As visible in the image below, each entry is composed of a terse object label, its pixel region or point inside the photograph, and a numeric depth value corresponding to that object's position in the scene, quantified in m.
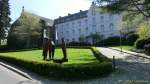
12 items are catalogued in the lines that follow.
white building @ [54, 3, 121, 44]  27.25
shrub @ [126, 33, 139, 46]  19.53
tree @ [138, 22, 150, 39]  12.38
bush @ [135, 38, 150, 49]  14.19
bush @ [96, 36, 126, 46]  21.11
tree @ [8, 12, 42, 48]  23.08
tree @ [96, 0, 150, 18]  9.99
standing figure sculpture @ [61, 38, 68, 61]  7.66
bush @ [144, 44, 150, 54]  12.06
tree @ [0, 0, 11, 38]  22.96
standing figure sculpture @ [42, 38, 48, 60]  8.07
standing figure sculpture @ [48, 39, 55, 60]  8.12
